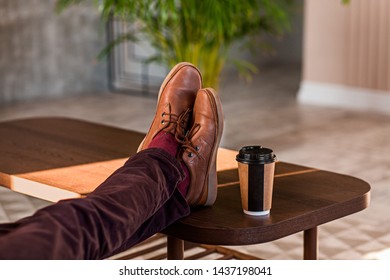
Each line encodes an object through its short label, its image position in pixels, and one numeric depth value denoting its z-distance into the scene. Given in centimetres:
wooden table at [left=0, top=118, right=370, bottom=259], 231
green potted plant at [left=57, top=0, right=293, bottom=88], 405
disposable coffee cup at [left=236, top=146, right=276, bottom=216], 231
